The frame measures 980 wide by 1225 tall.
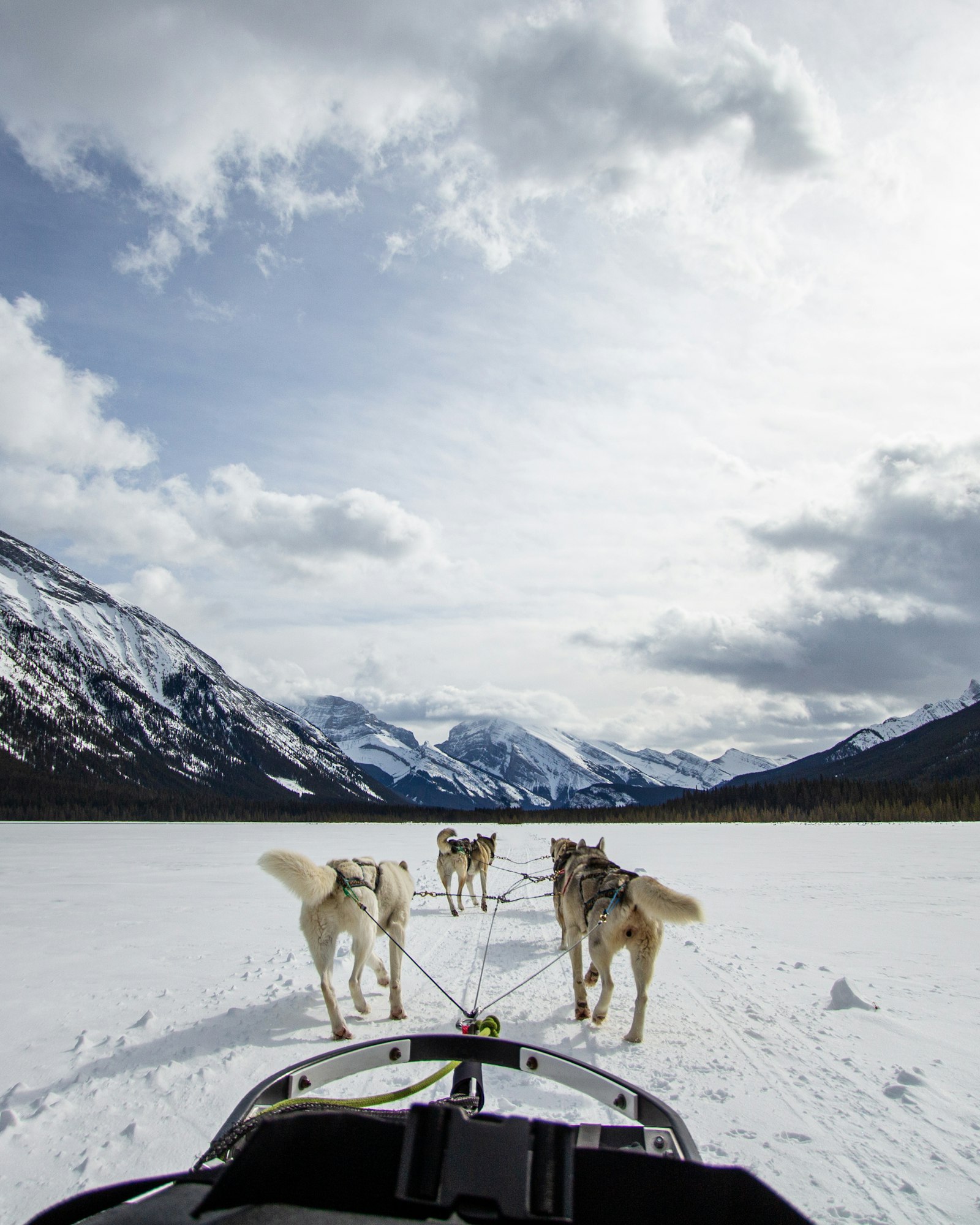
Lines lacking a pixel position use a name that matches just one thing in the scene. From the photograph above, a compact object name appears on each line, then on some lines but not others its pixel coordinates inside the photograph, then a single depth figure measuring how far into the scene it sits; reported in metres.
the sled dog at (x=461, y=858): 14.18
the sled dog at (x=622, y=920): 5.96
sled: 1.09
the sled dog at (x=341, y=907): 6.07
